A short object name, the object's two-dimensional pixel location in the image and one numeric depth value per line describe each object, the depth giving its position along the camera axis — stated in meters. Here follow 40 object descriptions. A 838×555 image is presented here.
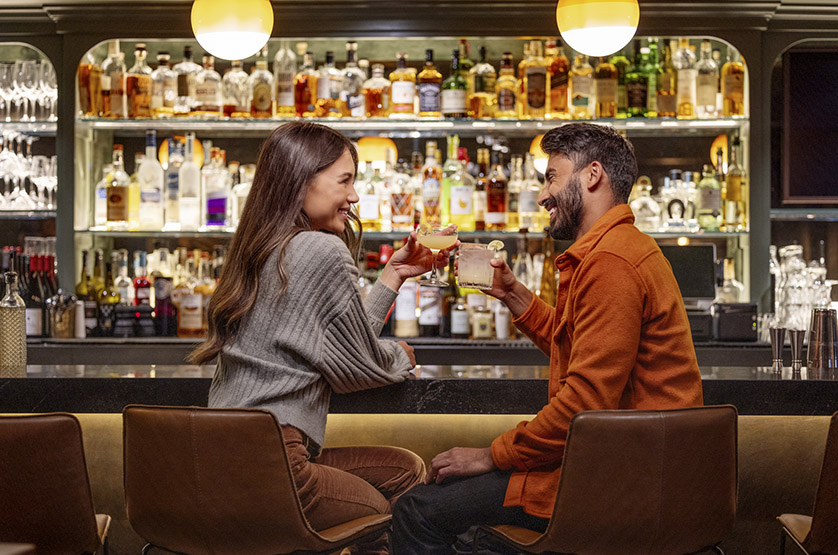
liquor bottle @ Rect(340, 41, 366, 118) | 3.76
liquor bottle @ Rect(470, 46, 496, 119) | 3.80
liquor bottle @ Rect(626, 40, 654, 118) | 3.72
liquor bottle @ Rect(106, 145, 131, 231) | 3.80
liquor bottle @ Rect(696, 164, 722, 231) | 3.71
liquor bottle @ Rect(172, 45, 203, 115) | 3.82
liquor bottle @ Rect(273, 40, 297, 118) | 3.74
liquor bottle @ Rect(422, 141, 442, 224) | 3.74
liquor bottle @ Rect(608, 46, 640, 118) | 3.76
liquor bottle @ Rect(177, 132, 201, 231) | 3.81
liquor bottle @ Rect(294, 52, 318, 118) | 3.77
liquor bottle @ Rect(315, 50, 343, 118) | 3.75
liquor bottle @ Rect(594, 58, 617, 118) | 3.71
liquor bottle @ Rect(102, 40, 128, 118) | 3.80
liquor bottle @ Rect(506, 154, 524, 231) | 3.87
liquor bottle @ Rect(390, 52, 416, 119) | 3.71
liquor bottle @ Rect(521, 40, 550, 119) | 3.70
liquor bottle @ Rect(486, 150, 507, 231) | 3.76
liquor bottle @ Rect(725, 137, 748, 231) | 3.71
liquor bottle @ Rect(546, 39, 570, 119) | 3.71
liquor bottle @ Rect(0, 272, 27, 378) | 2.17
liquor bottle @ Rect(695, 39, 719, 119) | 3.71
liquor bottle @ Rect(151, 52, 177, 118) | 3.81
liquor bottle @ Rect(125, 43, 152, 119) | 3.80
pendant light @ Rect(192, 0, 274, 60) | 2.65
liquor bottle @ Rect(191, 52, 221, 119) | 3.77
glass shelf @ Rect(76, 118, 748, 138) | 3.74
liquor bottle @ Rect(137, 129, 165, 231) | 3.80
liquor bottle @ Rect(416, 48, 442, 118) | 3.72
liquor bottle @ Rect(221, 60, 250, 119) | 3.84
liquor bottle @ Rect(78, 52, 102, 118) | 3.79
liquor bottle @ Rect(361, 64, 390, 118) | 3.79
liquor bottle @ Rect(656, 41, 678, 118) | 3.73
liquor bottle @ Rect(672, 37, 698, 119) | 3.72
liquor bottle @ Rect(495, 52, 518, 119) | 3.75
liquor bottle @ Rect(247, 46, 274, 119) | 3.78
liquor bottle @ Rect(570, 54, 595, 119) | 3.69
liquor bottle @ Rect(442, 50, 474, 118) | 3.73
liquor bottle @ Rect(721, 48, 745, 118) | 3.70
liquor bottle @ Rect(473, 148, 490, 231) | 3.77
